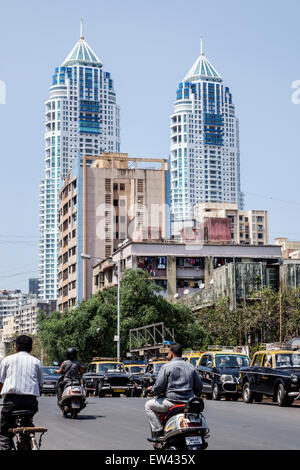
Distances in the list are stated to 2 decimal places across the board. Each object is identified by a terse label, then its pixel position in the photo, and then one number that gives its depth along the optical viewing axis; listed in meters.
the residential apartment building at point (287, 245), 147.62
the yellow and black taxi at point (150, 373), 31.50
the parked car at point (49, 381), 35.09
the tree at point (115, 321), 57.22
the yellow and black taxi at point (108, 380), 32.59
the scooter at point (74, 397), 19.33
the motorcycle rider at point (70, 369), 19.48
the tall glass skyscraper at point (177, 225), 121.40
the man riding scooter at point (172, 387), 10.70
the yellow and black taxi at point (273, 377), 23.97
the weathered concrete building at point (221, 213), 188.23
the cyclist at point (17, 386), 9.58
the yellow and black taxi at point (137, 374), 34.24
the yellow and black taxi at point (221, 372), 28.42
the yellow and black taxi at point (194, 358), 32.86
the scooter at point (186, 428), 10.18
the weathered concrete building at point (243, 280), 68.69
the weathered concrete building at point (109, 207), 109.56
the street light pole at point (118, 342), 50.78
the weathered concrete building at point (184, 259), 84.62
